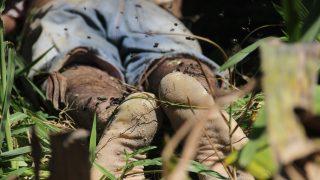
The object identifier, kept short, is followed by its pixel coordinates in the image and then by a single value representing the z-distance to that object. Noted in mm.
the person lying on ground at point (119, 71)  2312
